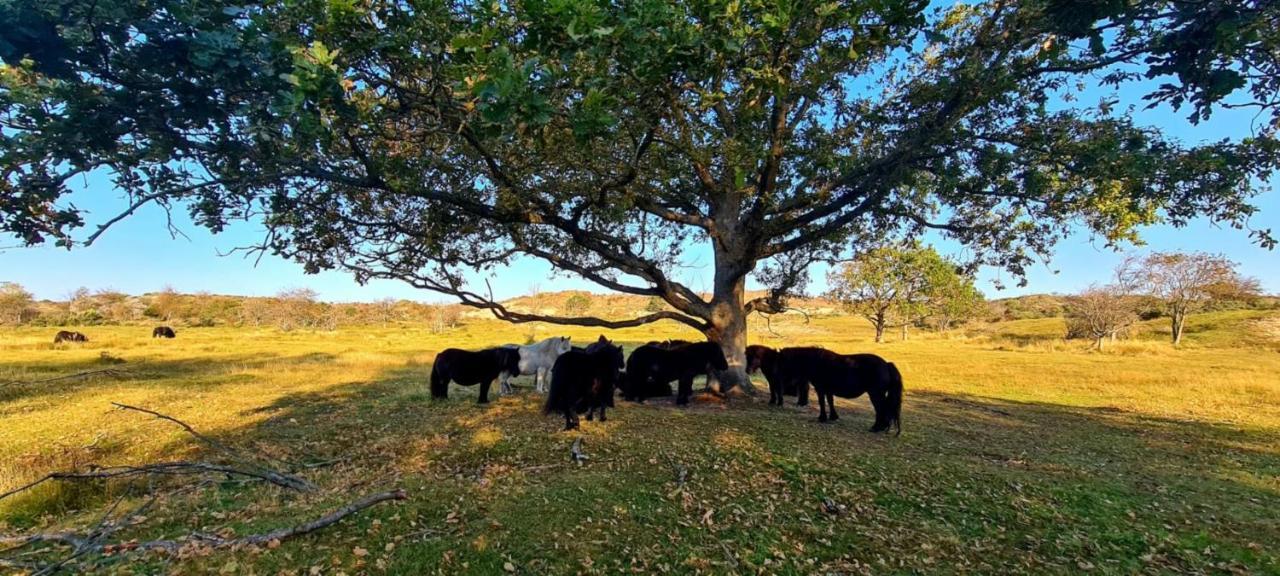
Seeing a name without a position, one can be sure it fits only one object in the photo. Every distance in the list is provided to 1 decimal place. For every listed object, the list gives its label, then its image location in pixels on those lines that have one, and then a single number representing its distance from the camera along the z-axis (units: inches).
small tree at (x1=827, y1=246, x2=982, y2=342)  1953.7
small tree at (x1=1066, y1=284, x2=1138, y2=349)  1745.8
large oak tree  190.2
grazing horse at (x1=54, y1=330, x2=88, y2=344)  1380.7
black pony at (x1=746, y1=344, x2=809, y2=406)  508.8
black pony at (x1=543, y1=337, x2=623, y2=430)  370.0
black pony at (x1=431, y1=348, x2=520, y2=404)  498.0
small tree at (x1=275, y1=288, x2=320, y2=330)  2780.5
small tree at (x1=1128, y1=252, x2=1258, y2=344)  1697.8
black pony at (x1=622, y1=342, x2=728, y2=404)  485.1
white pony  571.8
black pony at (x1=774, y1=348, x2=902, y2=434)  405.1
